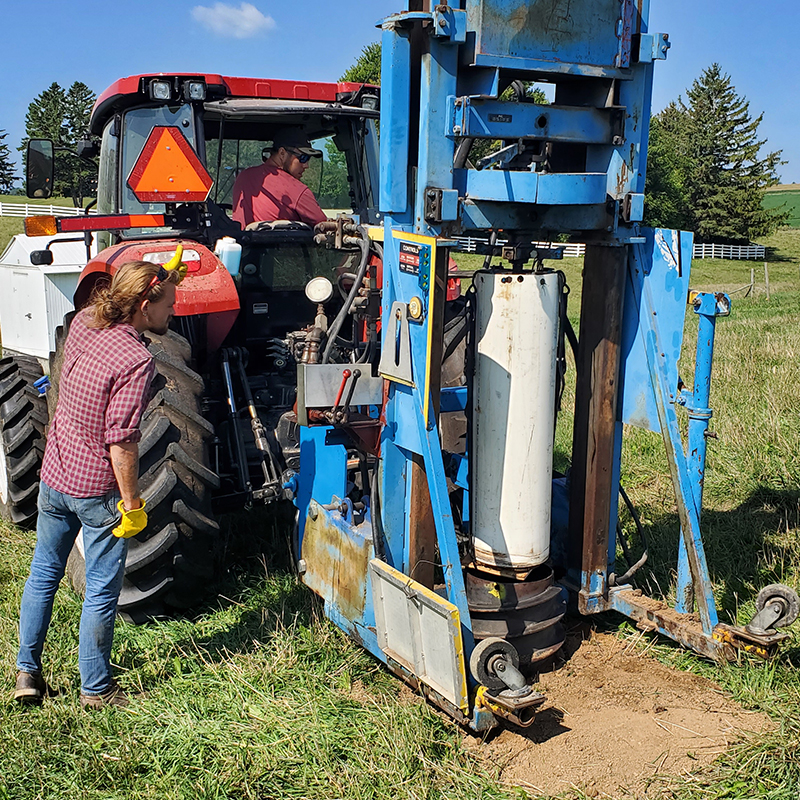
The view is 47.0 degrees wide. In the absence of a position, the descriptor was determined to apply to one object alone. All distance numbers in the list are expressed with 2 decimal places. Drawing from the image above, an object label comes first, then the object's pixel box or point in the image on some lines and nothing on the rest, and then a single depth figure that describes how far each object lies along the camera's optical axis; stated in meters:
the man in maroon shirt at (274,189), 5.33
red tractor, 4.02
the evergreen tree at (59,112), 51.59
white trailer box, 7.02
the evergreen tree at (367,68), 41.78
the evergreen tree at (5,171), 48.75
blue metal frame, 3.20
